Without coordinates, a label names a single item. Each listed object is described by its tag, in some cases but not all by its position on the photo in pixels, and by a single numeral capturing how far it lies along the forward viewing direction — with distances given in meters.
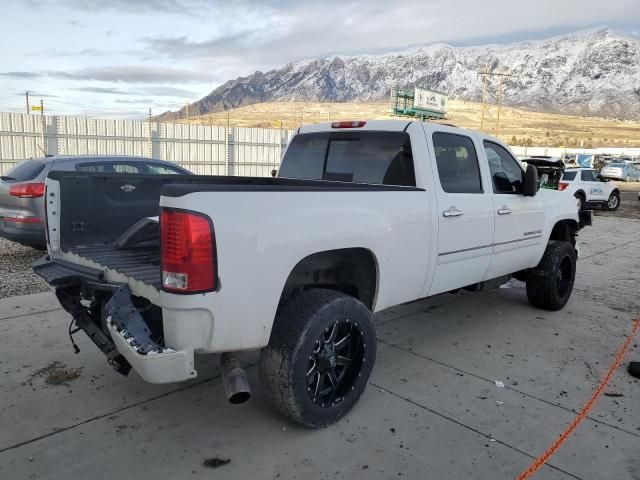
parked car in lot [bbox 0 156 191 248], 6.98
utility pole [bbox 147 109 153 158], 18.92
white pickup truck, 2.70
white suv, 18.91
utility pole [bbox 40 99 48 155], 16.47
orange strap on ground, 3.08
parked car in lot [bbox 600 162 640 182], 38.06
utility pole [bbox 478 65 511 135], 51.43
